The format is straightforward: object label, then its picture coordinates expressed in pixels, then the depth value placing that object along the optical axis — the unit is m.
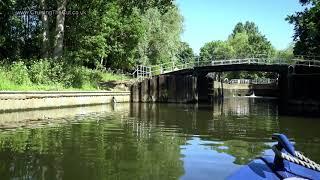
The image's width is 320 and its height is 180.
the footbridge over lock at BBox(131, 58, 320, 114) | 24.88
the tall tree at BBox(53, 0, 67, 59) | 18.41
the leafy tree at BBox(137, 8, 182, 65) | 29.52
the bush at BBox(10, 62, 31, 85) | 15.08
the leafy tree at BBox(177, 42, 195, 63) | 70.98
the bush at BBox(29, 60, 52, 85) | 16.66
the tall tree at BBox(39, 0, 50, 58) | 18.48
